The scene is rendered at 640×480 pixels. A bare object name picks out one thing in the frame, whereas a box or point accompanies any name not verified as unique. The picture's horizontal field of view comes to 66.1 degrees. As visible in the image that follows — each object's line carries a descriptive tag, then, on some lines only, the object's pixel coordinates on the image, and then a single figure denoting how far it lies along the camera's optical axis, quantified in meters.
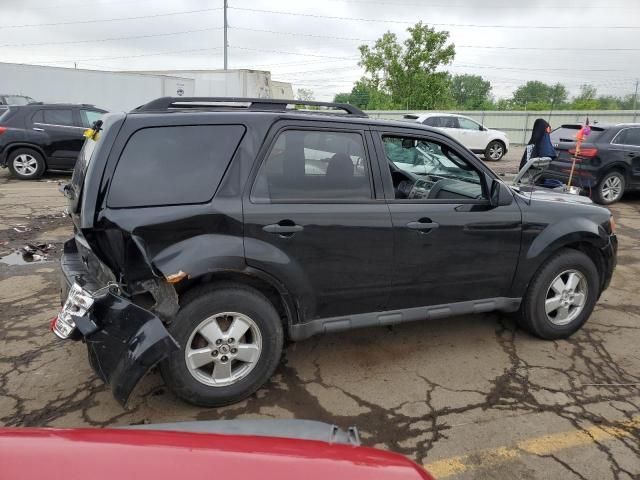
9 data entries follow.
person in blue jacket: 8.69
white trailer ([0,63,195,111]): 20.14
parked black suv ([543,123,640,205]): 9.93
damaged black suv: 2.77
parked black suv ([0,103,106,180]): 11.05
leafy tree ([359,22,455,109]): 35.53
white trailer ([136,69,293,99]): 25.25
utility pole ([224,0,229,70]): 37.34
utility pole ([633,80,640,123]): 24.28
